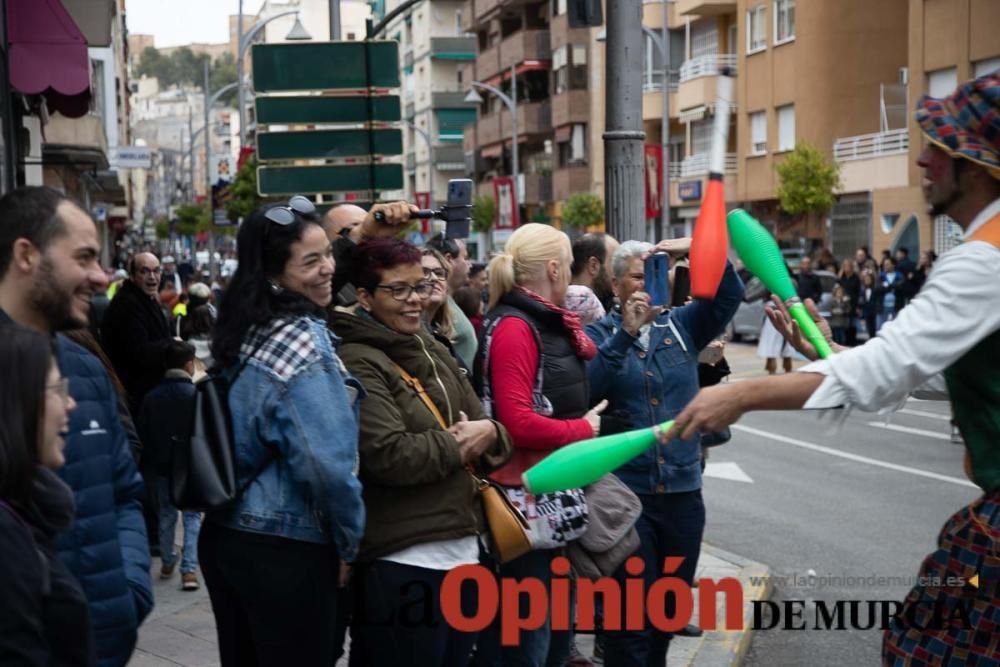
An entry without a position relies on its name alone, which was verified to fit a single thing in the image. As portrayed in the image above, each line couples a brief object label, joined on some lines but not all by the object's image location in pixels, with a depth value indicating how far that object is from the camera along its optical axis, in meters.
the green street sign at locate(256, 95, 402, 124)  10.10
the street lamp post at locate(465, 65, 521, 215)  46.44
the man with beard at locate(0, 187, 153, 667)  3.38
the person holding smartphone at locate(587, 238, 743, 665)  5.73
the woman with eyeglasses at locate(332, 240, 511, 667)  4.41
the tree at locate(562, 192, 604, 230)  49.94
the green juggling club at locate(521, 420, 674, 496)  3.14
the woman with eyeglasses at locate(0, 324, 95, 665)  2.65
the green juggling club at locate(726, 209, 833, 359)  3.60
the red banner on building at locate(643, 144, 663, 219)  17.61
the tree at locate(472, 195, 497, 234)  62.97
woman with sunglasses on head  4.03
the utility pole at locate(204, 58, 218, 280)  40.95
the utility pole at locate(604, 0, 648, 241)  7.39
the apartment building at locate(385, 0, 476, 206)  75.12
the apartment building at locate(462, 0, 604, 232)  54.84
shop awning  8.45
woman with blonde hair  5.18
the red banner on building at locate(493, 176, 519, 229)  54.72
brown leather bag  4.97
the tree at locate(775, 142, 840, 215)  36.72
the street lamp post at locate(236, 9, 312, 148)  33.94
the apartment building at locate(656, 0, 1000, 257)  32.72
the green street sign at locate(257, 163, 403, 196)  10.34
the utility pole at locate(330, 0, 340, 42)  11.77
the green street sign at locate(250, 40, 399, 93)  10.08
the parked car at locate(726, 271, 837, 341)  29.18
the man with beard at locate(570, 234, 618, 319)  7.00
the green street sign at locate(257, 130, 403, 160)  10.24
